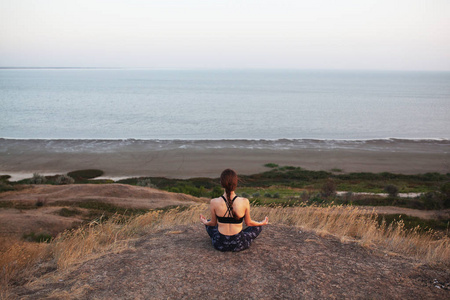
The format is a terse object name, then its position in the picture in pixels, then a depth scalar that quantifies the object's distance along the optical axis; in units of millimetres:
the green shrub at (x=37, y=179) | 28125
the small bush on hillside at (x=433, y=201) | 20047
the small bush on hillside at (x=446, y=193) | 20188
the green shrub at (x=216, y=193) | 22538
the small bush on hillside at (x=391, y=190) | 25214
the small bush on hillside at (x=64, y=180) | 28312
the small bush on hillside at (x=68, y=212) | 15438
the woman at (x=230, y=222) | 6141
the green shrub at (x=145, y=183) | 26828
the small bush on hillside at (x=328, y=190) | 23656
